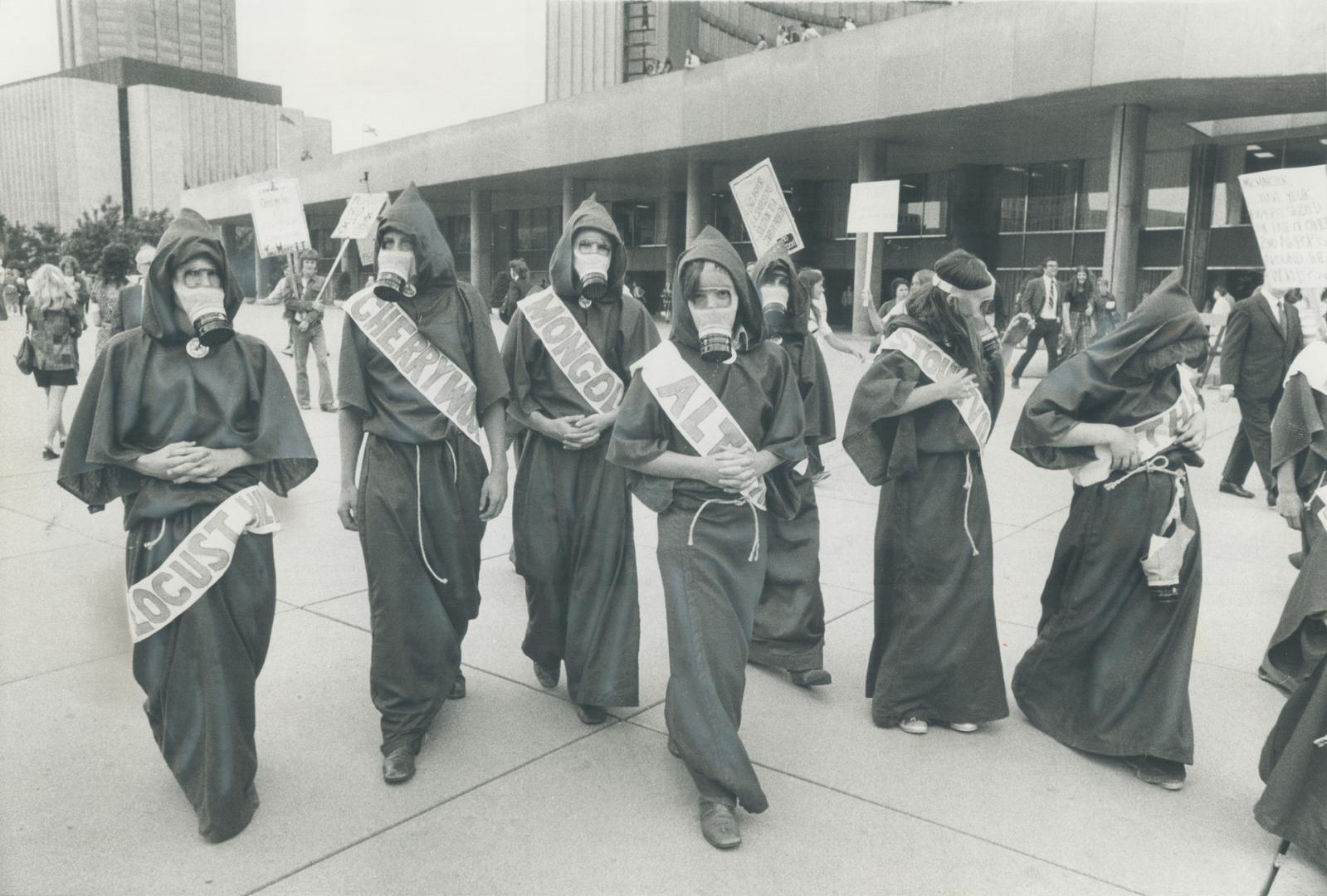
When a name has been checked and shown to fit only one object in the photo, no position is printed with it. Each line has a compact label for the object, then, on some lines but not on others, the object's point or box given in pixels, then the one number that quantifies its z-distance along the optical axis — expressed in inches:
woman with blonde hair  368.8
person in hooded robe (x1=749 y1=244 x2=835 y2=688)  176.6
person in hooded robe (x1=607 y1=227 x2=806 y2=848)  126.9
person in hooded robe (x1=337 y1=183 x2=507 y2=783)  145.9
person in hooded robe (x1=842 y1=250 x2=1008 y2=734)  155.0
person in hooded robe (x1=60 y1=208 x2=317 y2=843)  123.0
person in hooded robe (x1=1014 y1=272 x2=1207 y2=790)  139.9
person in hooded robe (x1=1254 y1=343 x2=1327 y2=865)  119.5
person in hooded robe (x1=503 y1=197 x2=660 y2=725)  158.7
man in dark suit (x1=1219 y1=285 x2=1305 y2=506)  302.0
